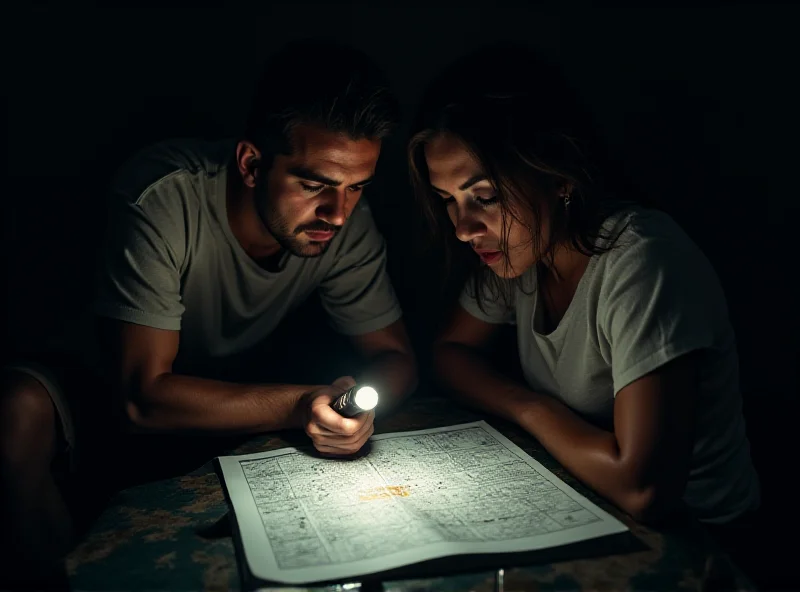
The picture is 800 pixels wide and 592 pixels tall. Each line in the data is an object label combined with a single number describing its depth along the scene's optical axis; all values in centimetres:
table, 90
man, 134
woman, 113
